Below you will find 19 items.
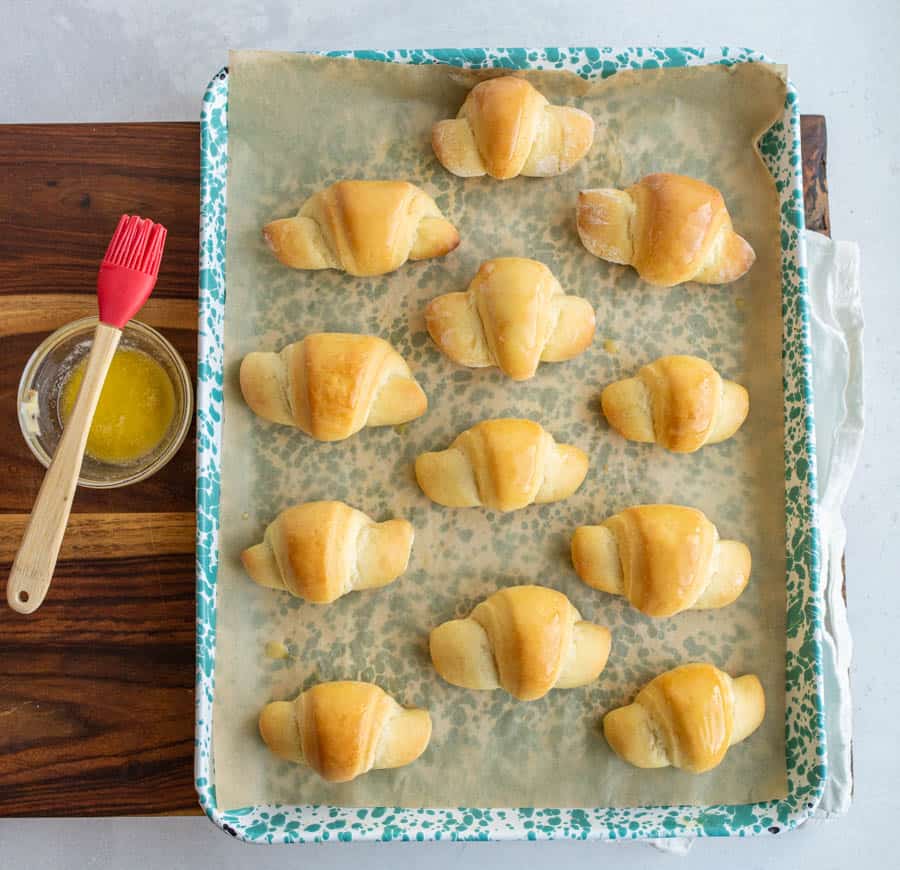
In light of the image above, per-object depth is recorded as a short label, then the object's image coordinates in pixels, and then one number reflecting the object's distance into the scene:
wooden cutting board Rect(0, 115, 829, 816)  0.86
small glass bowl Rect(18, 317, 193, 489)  0.85
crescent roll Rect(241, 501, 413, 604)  0.82
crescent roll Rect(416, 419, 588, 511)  0.82
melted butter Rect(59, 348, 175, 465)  0.86
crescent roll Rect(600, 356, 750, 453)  0.83
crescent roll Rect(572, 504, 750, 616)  0.82
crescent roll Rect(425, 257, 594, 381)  0.83
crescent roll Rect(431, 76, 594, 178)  0.84
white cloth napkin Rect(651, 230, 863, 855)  0.88
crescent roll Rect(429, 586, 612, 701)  0.82
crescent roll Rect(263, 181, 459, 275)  0.84
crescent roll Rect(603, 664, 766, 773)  0.82
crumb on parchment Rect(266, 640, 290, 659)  0.84
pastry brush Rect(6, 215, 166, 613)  0.83
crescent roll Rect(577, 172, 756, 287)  0.84
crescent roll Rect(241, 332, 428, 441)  0.83
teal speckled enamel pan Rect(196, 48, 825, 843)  0.83
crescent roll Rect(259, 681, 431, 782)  0.81
